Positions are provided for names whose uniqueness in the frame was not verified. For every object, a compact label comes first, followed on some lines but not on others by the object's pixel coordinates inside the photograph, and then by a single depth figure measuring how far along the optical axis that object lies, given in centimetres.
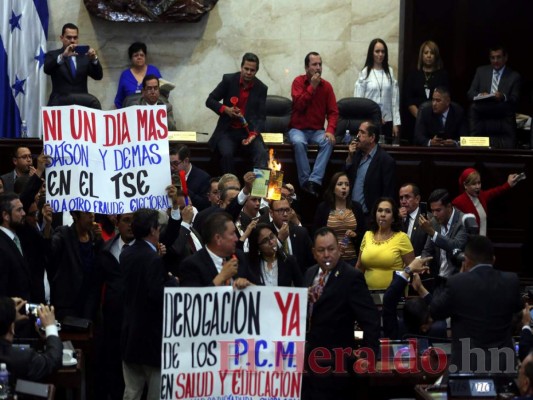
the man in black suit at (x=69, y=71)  1611
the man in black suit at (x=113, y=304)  1127
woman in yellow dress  1256
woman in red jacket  1490
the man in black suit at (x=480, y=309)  974
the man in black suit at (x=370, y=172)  1474
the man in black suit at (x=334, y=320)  1005
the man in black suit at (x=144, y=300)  1009
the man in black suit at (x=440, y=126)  1623
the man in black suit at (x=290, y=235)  1223
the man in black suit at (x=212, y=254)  988
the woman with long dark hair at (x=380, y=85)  1691
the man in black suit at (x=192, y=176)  1385
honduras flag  1752
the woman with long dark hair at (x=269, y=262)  1089
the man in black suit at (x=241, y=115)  1541
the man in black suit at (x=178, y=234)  1131
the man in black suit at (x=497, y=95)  1650
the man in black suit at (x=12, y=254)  1065
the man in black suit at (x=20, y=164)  1437
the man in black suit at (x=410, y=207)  1373
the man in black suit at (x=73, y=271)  1166
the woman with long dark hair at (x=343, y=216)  1355
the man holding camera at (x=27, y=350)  873
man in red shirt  1580
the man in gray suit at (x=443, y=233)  1306
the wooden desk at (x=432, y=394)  917
